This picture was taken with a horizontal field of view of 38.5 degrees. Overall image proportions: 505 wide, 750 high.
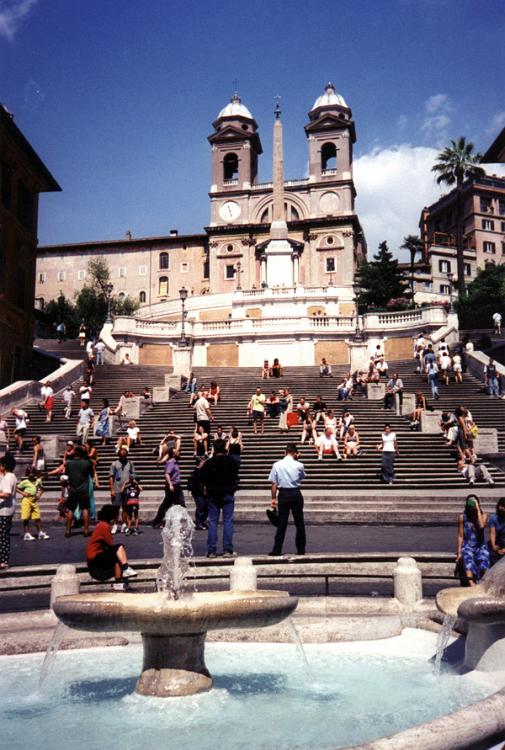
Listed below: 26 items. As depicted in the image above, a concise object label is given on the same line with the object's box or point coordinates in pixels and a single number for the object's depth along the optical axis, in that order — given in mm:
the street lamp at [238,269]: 73812
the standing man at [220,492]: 10523
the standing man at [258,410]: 22625
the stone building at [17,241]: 33219
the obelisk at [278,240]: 56344
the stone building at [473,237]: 78000
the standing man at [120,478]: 14680
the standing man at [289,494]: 10250
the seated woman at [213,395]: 26531
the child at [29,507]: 13680
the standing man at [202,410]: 21766
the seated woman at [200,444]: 19280
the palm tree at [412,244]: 72125
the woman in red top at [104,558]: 8281
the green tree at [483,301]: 53344
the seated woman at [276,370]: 31609
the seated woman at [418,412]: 22234
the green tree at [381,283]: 56125
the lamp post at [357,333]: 36281
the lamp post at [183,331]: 37812
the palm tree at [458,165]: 60438
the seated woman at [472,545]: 8406
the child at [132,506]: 14484
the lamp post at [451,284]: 62072
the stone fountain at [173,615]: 5781
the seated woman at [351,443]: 19953
